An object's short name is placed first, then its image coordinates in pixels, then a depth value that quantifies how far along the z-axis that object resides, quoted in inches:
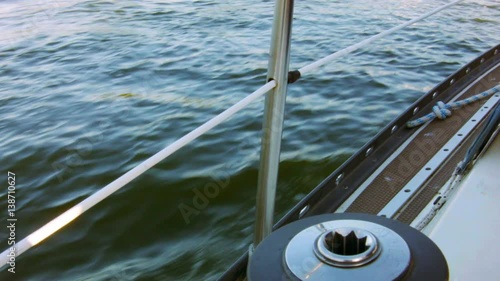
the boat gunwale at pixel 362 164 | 61.9
